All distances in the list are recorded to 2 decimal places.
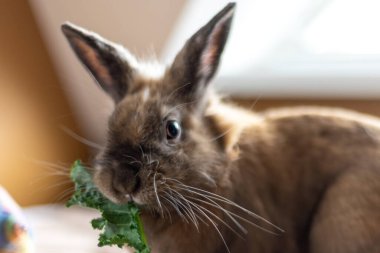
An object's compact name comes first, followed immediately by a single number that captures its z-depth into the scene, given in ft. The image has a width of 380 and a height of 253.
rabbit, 2.03
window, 2.85
